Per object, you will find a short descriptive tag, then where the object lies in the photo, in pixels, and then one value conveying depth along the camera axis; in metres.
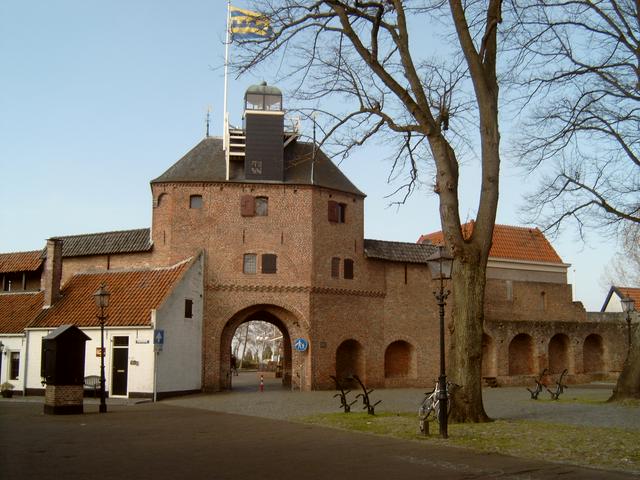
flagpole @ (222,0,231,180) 32.93
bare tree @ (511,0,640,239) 19.47
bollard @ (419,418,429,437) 14.05
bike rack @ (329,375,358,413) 19.08
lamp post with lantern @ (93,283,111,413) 21.03
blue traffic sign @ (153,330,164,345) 27.20
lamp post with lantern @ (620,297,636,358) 28.73
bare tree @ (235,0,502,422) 15.97
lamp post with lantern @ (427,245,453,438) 13.55
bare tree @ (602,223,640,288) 23.02
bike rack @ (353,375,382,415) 18.25
